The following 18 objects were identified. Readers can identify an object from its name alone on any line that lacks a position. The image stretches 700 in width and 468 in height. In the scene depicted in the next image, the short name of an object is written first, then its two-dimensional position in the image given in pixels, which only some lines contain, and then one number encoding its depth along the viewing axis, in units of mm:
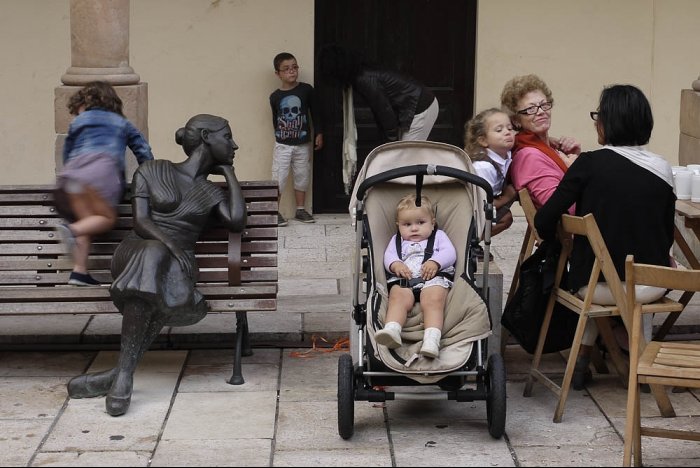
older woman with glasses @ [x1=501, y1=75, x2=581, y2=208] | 6816
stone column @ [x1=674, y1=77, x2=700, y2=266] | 9516
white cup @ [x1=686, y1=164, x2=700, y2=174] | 7282
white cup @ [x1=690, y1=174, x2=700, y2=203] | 7098
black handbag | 6688
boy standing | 10859
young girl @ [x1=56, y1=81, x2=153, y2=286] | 7012
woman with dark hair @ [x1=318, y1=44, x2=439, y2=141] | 10414
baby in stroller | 5965
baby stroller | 5840
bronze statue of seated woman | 6492
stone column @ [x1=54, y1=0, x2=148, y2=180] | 8297
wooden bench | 6848
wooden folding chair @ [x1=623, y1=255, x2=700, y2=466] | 5211
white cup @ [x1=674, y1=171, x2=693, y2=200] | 7172
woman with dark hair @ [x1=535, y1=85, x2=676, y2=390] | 6262
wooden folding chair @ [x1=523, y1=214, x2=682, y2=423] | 6020
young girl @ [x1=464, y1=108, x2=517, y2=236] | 6820
